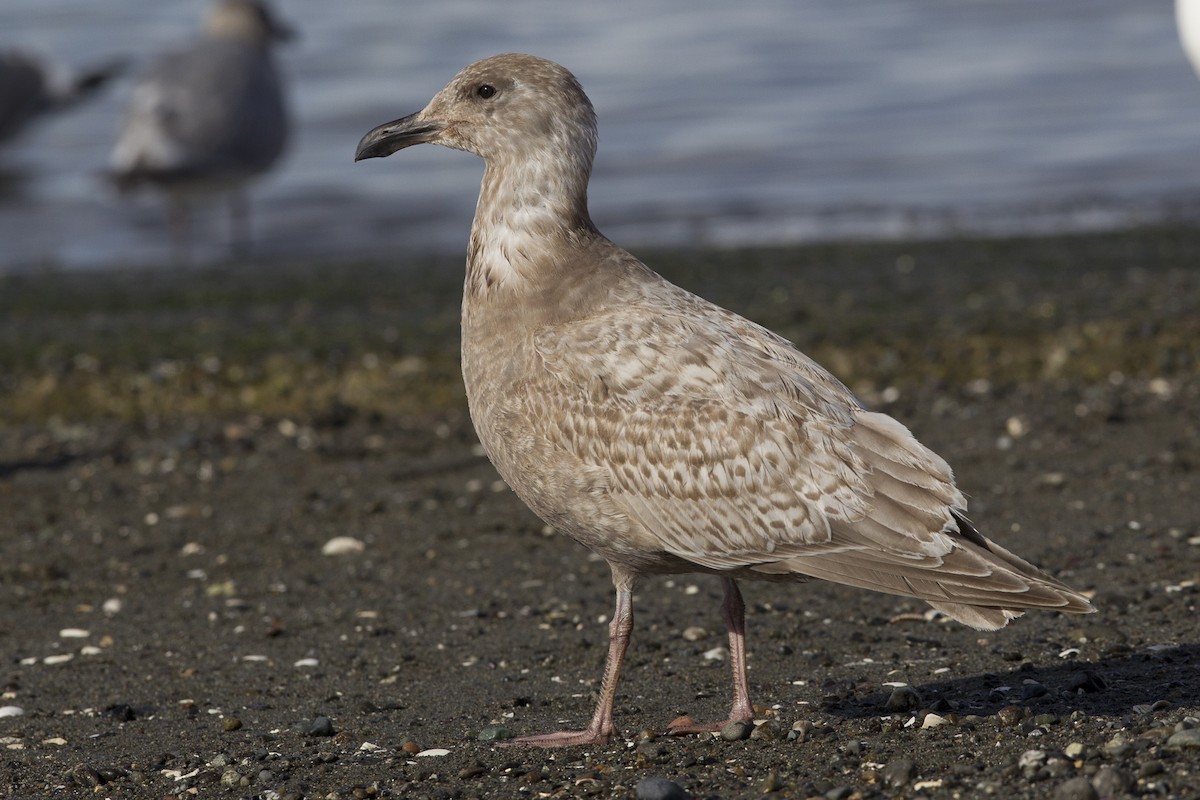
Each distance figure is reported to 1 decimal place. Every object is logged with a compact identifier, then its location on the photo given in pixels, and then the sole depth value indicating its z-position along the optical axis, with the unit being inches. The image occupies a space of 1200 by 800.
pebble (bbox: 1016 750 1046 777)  365.7
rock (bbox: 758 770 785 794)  378.3
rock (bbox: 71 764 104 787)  417.4
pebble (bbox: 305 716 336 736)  449.7
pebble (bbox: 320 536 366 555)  637.3
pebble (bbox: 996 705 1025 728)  405.7
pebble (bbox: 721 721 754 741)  420.5
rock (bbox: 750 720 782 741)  417.9
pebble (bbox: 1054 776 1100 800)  345.1
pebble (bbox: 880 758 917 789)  371.2
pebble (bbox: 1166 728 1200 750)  365.7
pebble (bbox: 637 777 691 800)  373.1
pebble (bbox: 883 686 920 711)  431.2
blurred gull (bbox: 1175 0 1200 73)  951.0
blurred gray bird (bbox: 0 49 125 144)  1705.2
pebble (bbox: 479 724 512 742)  438.6
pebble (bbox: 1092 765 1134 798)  347.3
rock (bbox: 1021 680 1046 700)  432.1
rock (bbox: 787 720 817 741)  413.7
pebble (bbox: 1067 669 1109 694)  434.9
